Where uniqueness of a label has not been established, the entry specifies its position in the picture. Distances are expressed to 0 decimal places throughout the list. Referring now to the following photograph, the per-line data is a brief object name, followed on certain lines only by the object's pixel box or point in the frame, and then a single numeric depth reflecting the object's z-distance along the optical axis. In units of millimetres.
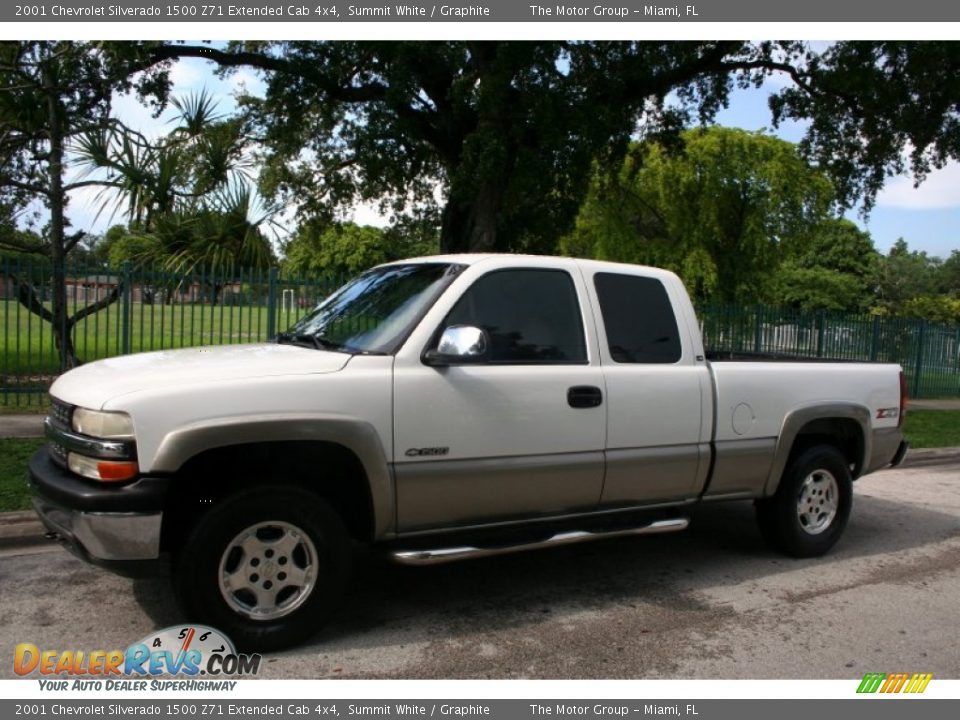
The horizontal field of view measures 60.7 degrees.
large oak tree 12844
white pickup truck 3740
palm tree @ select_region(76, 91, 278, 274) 10727
